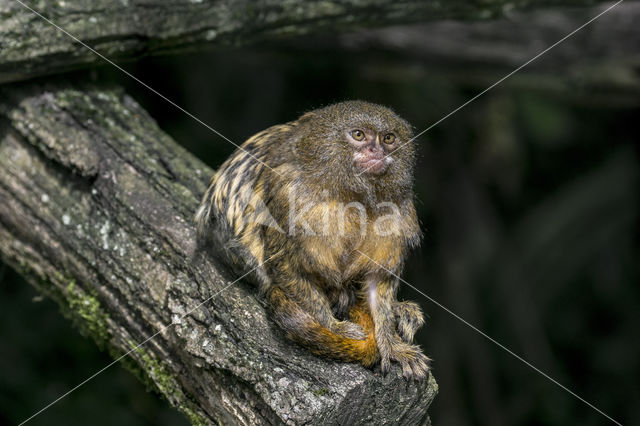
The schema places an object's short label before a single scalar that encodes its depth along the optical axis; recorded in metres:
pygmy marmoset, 2.51
